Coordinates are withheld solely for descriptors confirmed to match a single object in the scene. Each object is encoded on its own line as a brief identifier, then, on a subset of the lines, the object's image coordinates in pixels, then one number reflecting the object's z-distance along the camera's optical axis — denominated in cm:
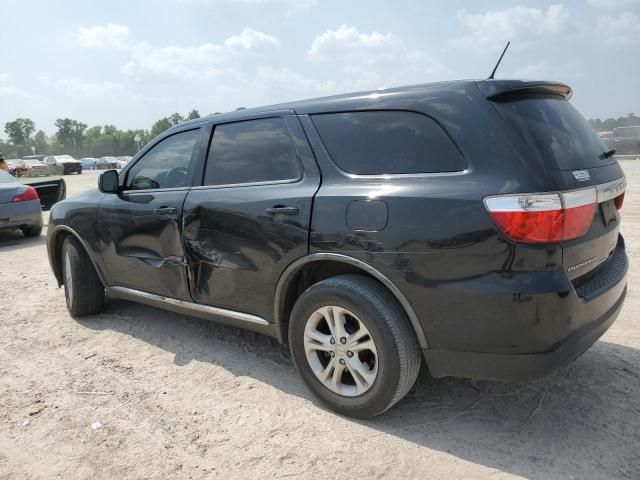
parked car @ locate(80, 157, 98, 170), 5775
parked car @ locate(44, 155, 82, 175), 4012
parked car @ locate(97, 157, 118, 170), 5384
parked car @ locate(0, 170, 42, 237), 867
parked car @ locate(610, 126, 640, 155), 2441
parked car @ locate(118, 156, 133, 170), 5296
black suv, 228
